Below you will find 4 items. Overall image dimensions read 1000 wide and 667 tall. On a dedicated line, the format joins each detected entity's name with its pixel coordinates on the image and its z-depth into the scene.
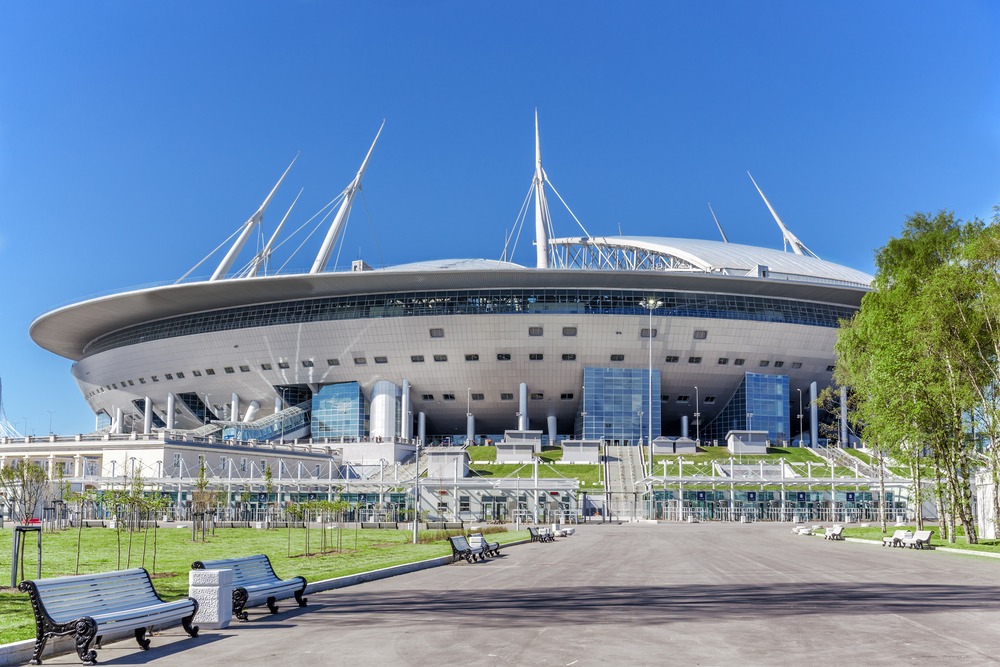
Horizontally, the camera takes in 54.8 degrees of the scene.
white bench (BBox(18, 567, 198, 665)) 10.87
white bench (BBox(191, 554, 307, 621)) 14.27
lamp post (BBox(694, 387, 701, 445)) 102.93
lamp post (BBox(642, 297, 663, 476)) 92.24
